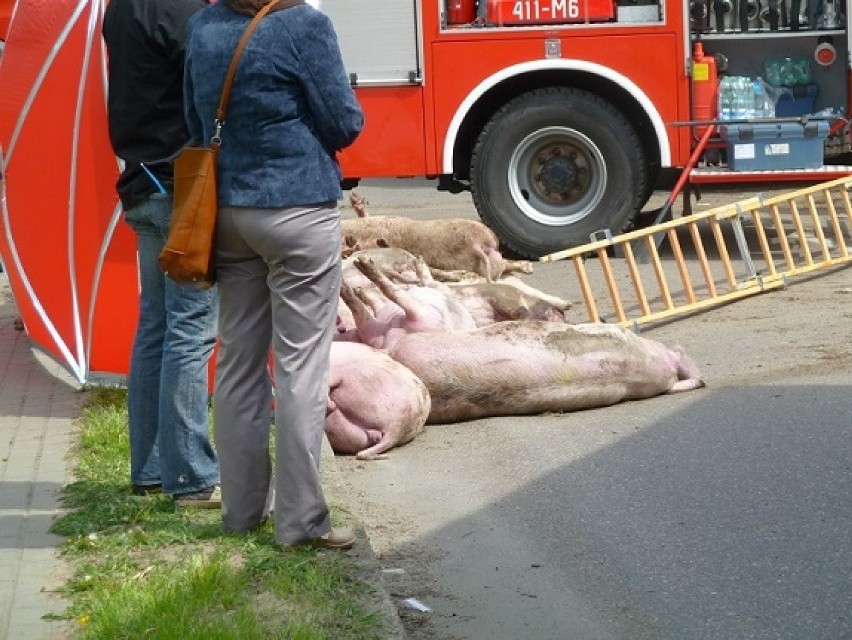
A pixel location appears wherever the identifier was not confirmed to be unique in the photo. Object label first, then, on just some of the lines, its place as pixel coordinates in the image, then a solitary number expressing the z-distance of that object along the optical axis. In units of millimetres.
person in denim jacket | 4801
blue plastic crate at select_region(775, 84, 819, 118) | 11797
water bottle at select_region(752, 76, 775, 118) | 11633
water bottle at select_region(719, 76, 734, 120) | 11578
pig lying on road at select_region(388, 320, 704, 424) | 7336
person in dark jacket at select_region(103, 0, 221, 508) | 5512
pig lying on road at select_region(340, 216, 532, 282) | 9953
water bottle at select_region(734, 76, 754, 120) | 11602
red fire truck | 11516
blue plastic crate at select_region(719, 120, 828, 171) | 11398
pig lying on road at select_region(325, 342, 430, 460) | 6891
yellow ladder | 9703
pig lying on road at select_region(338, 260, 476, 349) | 7883
